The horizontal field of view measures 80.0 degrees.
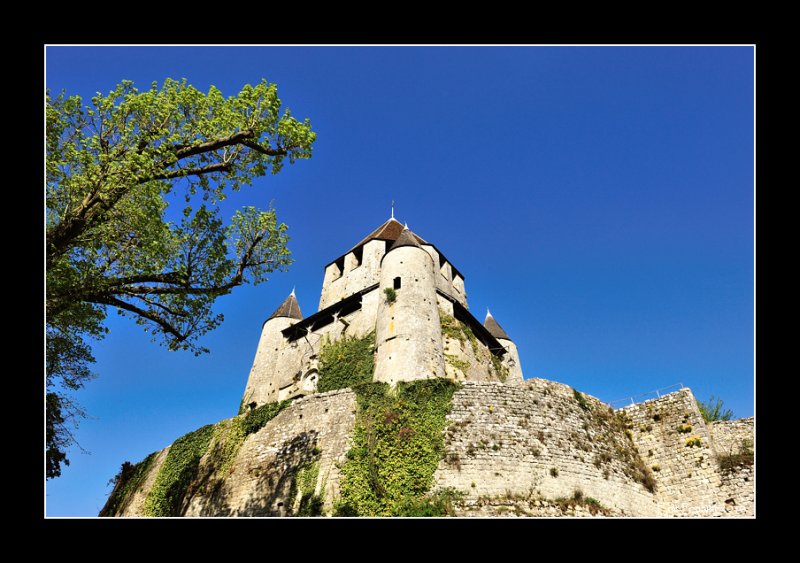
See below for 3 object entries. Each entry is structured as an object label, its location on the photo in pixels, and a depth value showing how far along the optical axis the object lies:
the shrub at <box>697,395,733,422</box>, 23.23
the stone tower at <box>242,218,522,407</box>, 18.74
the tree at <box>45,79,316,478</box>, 10.86
